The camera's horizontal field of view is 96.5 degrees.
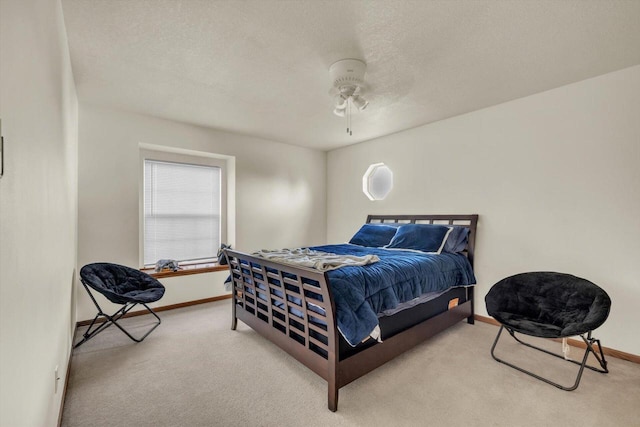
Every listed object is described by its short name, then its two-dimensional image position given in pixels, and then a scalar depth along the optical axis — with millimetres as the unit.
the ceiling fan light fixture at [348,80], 2246
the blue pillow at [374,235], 3762
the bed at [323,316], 1853
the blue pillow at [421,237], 3236
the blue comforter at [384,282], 1860
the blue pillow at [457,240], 3259
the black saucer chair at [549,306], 2023
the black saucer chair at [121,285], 2504
